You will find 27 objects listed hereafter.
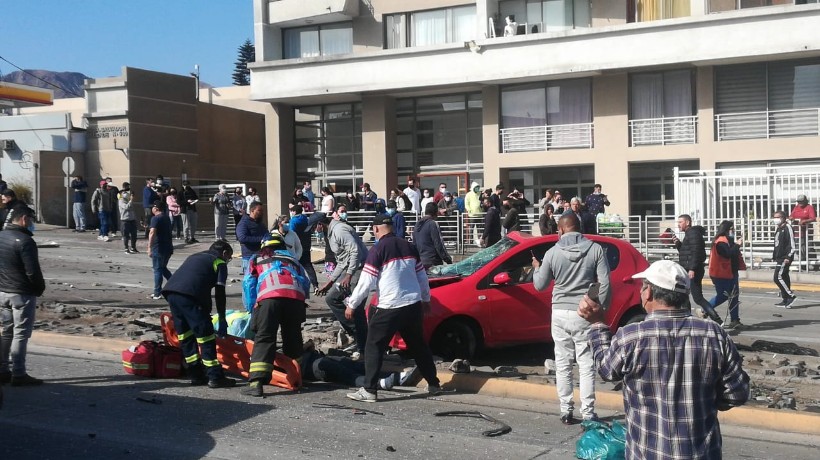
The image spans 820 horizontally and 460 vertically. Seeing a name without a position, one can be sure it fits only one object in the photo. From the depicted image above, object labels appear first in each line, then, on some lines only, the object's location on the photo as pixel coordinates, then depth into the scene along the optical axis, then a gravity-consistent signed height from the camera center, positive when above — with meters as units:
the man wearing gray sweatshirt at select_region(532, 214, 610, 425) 7.68 -0.74
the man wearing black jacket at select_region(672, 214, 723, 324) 13.00 -0.73
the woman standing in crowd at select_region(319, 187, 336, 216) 25.88 +0.27
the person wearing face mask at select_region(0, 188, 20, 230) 15.81 +0.33
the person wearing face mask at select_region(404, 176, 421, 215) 26.42 +0.51
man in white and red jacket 8.66 -0.85
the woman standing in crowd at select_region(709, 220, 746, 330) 13.36 -0.92
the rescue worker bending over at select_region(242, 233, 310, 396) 8.88 -0.87
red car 10.70 -1.07
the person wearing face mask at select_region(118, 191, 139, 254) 23.34 +0.02
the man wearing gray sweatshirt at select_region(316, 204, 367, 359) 10.92 -0.65
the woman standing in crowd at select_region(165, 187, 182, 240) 27.06 +0.38
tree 110.56 +18.44
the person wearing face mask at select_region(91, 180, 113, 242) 26.97 +0.37
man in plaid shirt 4.12 -0.76
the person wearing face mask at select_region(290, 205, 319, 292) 14.23 -0.27
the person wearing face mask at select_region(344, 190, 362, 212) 27.95 +0.31
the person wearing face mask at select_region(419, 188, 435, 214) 26.33 +0.36
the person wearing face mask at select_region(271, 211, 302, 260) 12.84 -0.29
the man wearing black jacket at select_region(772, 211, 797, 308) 16.20 -0.95
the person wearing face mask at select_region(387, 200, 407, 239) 18.00 -0.16
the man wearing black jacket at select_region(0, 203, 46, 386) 9.09 -0.67
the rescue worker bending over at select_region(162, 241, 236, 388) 9.10 -0.86
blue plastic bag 5.45 -1.42
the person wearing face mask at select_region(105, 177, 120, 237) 27.42 +0.48
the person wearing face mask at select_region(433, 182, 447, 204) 27.06 +0.51
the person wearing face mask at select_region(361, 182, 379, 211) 27.77 +0.44
